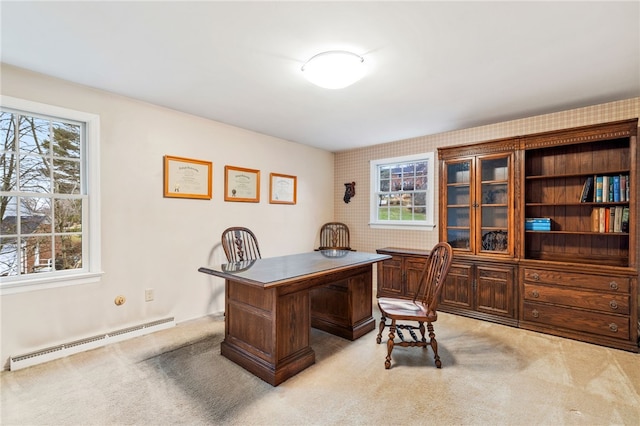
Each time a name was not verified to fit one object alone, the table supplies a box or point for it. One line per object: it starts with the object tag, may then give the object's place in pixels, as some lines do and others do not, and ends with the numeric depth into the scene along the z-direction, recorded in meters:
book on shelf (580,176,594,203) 3.03
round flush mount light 2.07
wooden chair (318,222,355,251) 5.19
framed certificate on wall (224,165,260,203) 3.79
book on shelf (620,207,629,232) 2.80
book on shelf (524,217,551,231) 3.23
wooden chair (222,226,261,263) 3.49
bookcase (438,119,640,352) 2.73
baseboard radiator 2.30
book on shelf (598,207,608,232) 2.94
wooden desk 2.12
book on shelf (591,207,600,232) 2.97
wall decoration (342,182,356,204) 5.14
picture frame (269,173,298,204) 4.36
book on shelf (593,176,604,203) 2.93
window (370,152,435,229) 4.30
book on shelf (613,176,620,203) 2.83
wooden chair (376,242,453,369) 2.35
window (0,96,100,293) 2.39
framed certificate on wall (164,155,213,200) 3.23
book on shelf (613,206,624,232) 2.85
